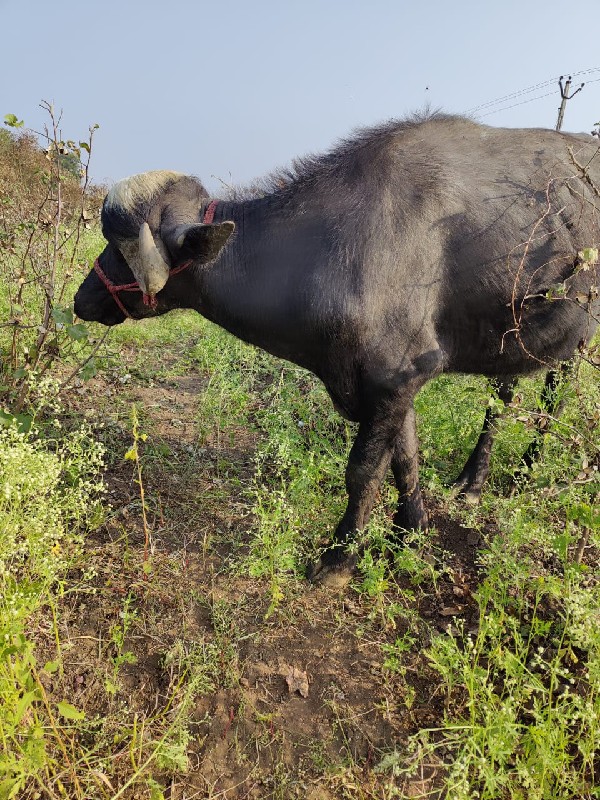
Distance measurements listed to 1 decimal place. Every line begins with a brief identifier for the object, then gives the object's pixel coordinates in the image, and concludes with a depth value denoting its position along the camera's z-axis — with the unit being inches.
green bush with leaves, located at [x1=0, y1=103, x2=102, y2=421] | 127.7
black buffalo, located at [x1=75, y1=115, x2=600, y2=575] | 107.0
